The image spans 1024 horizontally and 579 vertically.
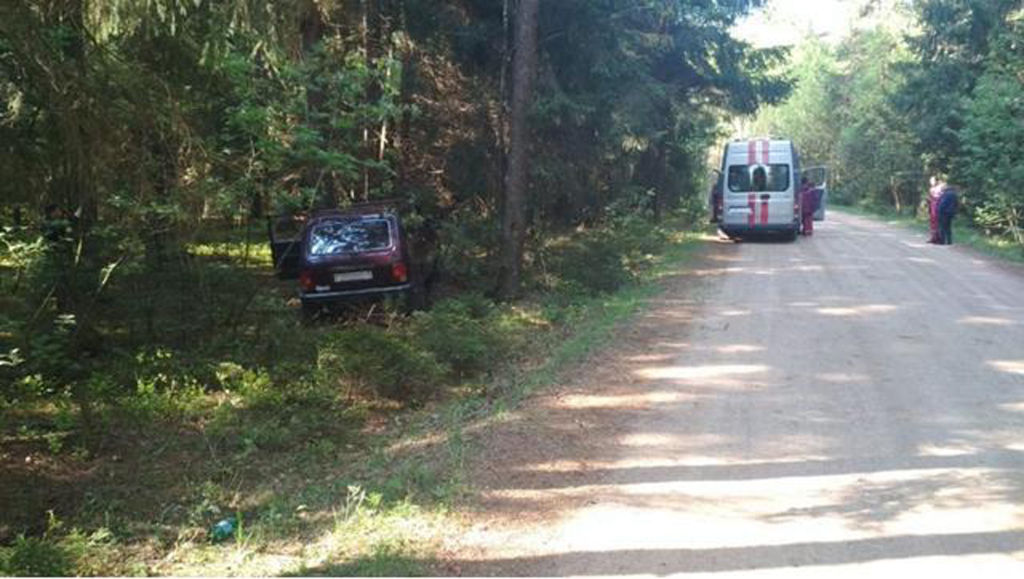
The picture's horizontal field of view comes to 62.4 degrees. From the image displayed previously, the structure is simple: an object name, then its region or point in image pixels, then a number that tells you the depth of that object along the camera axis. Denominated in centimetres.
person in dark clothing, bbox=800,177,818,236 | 2642
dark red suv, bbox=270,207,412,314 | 1280
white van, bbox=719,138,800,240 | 2347
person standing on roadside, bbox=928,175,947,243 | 2342
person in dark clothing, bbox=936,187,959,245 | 2300
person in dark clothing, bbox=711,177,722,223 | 2528
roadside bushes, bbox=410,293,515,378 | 1043
